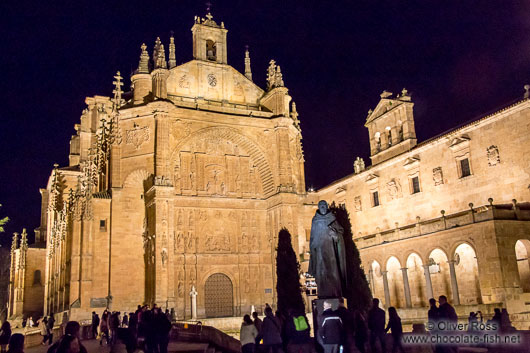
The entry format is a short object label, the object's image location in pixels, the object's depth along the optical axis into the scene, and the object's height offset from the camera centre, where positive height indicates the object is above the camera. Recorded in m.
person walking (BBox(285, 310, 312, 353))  12.55 -1.29
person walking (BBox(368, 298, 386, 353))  11.43 -1.08
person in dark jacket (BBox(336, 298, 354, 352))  9.67 -0.84
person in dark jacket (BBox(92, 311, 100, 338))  24.02 -1.42
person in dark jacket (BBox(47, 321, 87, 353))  6.10 -0.46
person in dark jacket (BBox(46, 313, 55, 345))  22.13 -1.40
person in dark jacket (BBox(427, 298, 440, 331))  10.70 -0.86
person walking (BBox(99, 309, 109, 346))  20.22 -1.31
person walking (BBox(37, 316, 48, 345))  22.61 -1.56
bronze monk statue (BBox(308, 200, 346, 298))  11.70 +0.59
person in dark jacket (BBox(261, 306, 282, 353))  11.36 -1.14
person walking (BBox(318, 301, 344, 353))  9.08 -0.96
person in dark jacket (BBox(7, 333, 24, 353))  6.45 -0.60
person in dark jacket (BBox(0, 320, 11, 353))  10.78 -0.79
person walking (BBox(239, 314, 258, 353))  11.77 -1.20
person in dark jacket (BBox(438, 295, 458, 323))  10.55 -0.82
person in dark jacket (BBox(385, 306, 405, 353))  11.48 -1.19
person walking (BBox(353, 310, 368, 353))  11.28 -1.25
